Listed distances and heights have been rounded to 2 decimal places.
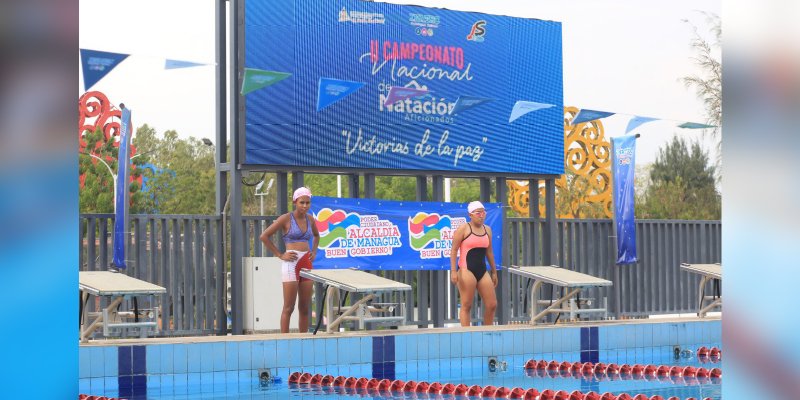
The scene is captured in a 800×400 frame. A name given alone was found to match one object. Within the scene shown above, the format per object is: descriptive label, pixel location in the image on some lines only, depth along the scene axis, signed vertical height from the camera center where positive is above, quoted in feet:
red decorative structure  133.18 +10.99
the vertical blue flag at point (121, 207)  44.27 +0.07
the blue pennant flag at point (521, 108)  57.65 +4.86
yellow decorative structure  113.91 +4.72
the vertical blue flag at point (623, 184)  59.21 +1.05
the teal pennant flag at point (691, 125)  62.86 +4.29
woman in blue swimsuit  42.80 -1.68
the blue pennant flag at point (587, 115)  60.85 +4.71
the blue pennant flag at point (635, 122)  63.52 +4.52
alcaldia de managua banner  50.55 -1.13
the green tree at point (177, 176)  165.68 +4.80
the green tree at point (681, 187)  164.45 +2.56
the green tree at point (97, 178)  136.36 +3.82
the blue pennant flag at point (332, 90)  51.34 +5.19
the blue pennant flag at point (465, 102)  55.47 +4.96
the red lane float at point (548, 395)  29.84 -4.86
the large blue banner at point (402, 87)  49.90 +5.50
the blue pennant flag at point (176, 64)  47.55 +5.92
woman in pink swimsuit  45.98 -2.30
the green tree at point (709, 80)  135.03 +14.66
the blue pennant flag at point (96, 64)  44.19 +5.54
